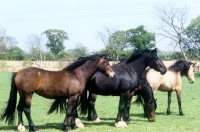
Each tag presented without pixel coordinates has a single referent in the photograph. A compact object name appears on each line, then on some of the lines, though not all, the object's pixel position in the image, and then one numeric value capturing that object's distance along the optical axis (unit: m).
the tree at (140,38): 64.69
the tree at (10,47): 71.01
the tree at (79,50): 68.10
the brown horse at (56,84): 7.14
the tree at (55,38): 76.31
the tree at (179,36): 47.12
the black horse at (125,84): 8.41
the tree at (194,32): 50.42
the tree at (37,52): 63.16
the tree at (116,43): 54.50
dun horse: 10.66
